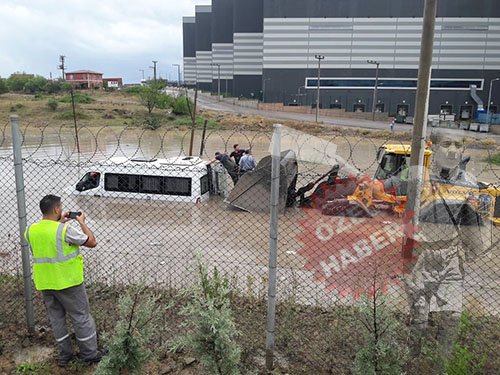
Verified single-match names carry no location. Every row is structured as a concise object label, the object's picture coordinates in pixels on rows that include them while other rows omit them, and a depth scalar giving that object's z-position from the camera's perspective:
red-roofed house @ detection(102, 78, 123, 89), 127.01
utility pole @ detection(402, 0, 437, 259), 8.20
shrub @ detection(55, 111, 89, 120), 44.50
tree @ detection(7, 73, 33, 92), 91.06
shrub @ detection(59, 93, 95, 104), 57.47
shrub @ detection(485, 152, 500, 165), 26.17
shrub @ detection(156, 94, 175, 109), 52.62
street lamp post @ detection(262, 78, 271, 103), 66.75
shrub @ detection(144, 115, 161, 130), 42.49
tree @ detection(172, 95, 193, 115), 51.12
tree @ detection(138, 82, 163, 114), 51.88
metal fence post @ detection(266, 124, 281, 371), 3.52
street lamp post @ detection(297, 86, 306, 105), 65.62
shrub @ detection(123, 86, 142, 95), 78.91
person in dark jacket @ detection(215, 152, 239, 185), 14.44
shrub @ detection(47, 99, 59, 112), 47.99
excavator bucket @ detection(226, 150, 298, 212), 12.47
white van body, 13.03
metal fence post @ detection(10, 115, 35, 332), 3.99
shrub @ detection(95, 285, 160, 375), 3.34
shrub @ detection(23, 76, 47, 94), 86.38
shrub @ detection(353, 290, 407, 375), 3.29
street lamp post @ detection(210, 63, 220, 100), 80.89
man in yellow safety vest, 3.74
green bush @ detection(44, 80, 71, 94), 82.99
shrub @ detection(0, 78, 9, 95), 70.88
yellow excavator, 10.34
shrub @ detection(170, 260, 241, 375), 3.22
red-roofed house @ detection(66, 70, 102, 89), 114.69
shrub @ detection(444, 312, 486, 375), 3.46
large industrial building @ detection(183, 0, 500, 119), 60.25
